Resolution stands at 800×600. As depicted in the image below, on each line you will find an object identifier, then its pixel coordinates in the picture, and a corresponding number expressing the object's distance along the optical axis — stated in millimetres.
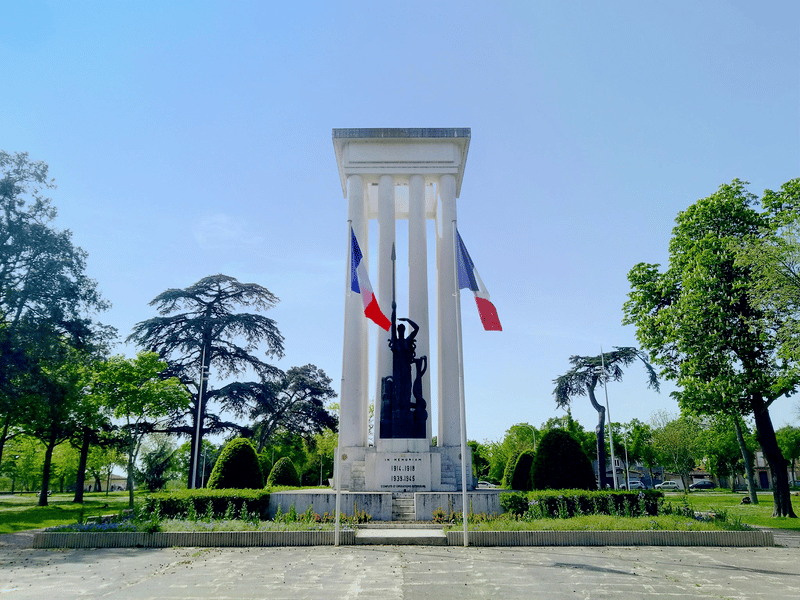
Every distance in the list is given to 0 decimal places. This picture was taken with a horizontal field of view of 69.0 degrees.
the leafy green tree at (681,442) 56219
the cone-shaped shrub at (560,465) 19156
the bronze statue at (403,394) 22312
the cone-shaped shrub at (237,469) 19469
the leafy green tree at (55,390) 24938
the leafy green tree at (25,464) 45188
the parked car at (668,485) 72619
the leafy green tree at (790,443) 66312
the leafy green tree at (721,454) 59969
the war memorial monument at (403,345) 20812
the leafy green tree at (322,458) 49984
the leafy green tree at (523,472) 21797
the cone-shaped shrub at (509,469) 23953
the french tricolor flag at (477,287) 15531
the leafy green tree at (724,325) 21203
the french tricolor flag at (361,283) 16078
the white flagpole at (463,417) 13219
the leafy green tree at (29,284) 24125
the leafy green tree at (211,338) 36688
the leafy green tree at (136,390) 29266
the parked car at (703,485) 73312
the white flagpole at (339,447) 13266
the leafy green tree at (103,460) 45425
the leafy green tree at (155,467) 48875
